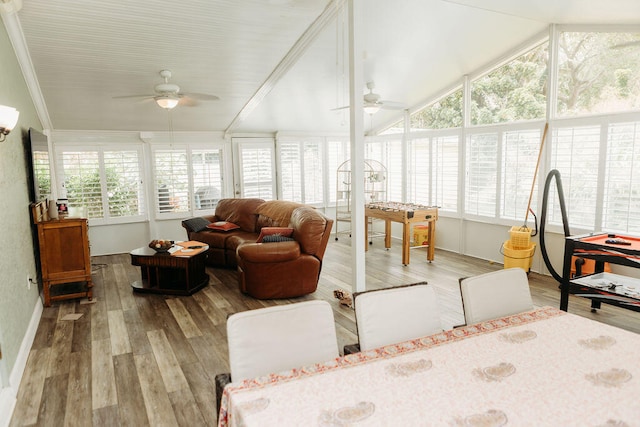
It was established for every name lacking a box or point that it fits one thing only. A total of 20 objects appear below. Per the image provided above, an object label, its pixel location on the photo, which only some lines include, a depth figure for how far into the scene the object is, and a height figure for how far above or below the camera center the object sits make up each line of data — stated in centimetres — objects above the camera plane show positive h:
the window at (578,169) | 447 -3
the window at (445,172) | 626 -5
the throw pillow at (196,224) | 596 -74
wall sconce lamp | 258 +37
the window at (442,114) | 626 +88
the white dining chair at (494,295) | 203 -64
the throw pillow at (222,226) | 590 -77
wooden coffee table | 456 -114
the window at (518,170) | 516 -3
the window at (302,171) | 778 +1
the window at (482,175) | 566 -10
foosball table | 562 -66
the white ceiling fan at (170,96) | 429 +82
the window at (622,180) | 411 -15
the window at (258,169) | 748 +7
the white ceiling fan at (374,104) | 530 +86
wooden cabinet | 421 -82
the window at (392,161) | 734 +17
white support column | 338 +24
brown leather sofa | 430 -94
